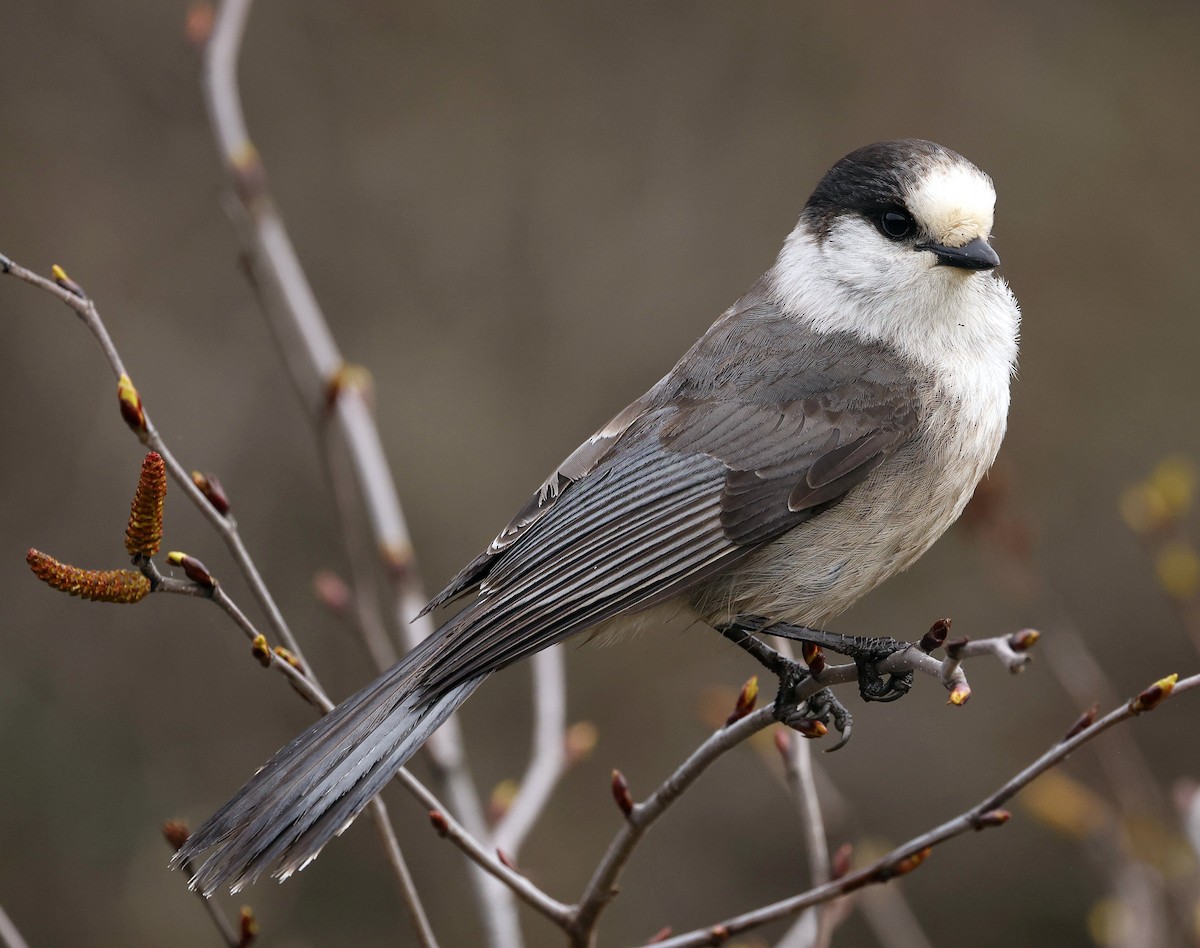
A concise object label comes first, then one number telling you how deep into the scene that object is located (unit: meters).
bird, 5.76
